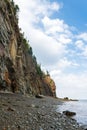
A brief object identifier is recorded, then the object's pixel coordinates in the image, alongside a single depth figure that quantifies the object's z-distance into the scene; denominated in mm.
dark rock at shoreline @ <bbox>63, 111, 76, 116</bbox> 13216
